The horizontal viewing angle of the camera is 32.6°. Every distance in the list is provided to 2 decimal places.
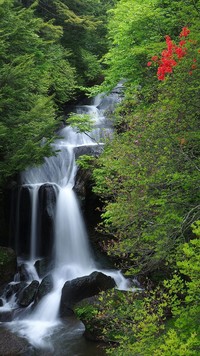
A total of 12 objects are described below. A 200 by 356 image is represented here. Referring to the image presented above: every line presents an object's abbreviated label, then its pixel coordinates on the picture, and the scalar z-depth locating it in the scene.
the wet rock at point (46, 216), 15.15
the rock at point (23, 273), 13.26
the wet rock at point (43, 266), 13.58
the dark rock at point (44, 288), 11.86
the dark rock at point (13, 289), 12.30
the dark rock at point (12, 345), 8.85
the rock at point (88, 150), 15.68
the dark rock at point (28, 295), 11.77
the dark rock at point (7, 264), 12.84
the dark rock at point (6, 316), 11.05
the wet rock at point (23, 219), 15.34
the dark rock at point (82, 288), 11.12
